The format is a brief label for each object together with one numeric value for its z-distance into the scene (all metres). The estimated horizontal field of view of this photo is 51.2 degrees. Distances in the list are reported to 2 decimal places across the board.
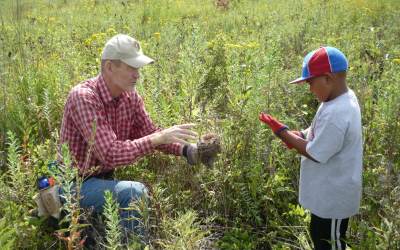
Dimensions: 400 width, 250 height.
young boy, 2.05
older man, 2.57
